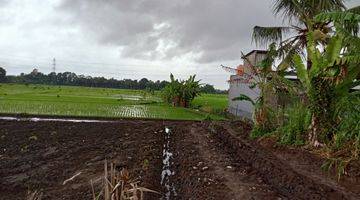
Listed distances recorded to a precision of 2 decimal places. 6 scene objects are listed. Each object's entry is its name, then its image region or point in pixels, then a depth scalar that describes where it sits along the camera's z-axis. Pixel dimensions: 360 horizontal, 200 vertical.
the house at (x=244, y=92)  19.44
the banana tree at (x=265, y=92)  11.27
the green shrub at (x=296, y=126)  9.49
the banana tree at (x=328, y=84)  8.73
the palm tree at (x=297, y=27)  13.04
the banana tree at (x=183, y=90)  27.73
